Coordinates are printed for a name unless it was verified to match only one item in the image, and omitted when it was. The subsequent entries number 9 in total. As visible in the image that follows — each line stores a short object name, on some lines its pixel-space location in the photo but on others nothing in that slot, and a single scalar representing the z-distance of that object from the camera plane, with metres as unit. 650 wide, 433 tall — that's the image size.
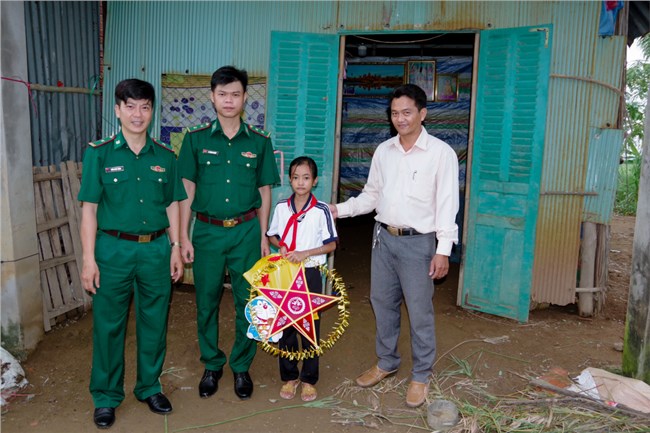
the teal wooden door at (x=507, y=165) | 4.61
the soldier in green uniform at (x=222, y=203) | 3.25
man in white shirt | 3.18
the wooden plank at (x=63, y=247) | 4.54
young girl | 3.22
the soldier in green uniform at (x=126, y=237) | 2.92
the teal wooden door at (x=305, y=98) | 4.89
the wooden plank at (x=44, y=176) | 4.32
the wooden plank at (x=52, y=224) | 4.29
